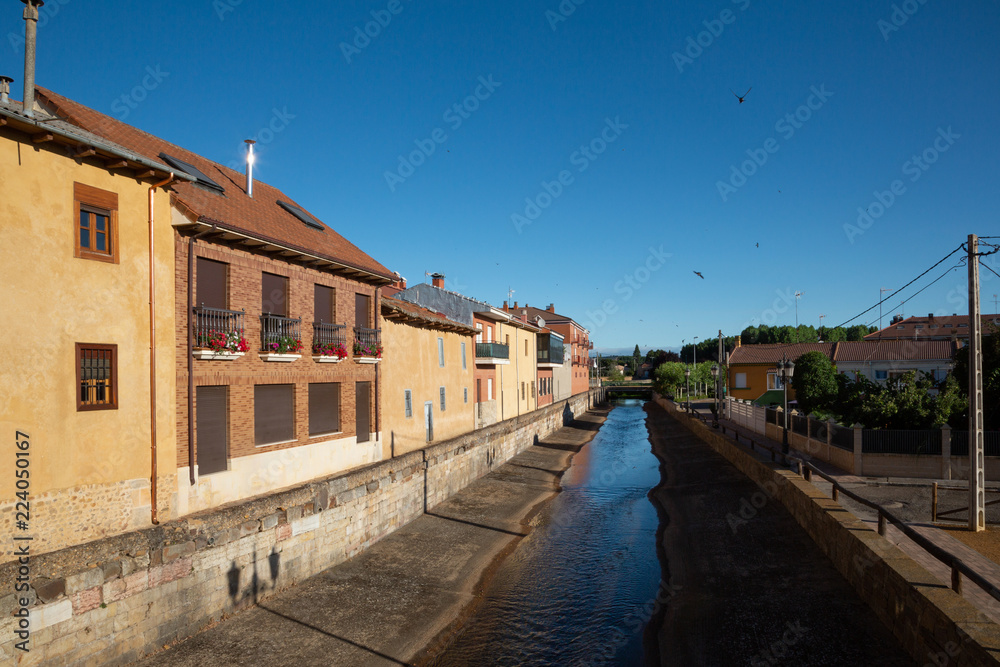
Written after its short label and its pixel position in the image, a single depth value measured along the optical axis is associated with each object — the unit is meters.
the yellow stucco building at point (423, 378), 19.92
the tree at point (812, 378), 33.12
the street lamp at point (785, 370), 21.77
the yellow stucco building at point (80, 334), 8.75
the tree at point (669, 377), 70.88
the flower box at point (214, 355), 11.93
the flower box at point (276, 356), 13.91
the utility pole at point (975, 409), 12.26
